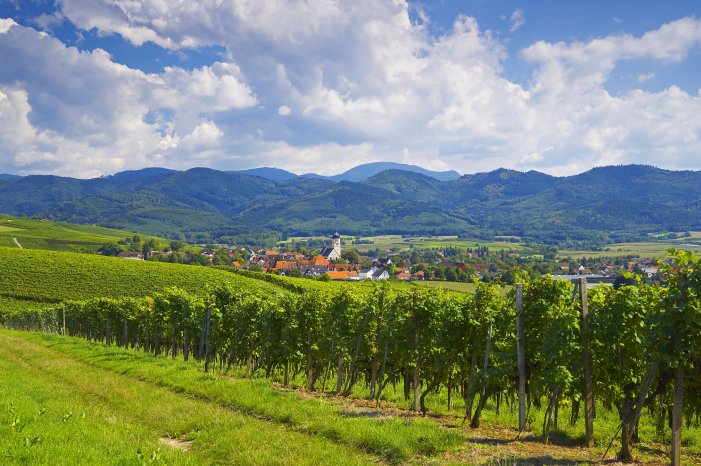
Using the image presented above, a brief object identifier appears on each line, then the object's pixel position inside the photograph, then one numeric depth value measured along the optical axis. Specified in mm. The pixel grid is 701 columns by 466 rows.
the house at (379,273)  184900
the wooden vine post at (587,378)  10711
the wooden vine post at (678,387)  8289
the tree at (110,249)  172038
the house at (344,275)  172075
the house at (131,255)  176375
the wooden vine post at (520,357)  11602
